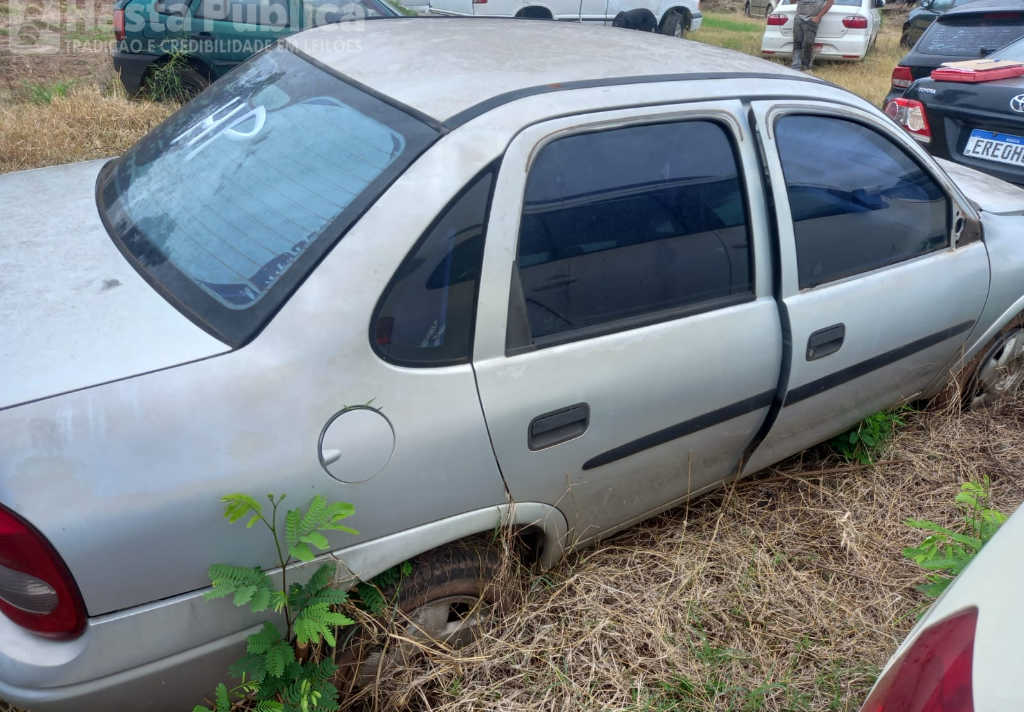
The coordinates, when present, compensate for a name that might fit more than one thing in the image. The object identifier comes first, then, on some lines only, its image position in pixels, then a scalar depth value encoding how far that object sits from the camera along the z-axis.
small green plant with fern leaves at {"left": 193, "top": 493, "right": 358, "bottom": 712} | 1.56
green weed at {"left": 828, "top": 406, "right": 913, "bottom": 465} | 3.03
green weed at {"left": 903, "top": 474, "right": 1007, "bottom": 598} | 2.07
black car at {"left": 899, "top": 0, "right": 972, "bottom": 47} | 11.75
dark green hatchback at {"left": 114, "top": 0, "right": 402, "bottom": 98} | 6.30
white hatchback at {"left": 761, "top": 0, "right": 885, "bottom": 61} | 11.93
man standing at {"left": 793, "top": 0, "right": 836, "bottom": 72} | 11.38
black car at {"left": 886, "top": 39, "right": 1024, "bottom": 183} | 4.45
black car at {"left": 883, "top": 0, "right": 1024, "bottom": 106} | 5.53
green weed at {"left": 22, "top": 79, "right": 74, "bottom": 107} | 5.77
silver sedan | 1.52
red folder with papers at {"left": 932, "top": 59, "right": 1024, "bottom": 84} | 4.53
